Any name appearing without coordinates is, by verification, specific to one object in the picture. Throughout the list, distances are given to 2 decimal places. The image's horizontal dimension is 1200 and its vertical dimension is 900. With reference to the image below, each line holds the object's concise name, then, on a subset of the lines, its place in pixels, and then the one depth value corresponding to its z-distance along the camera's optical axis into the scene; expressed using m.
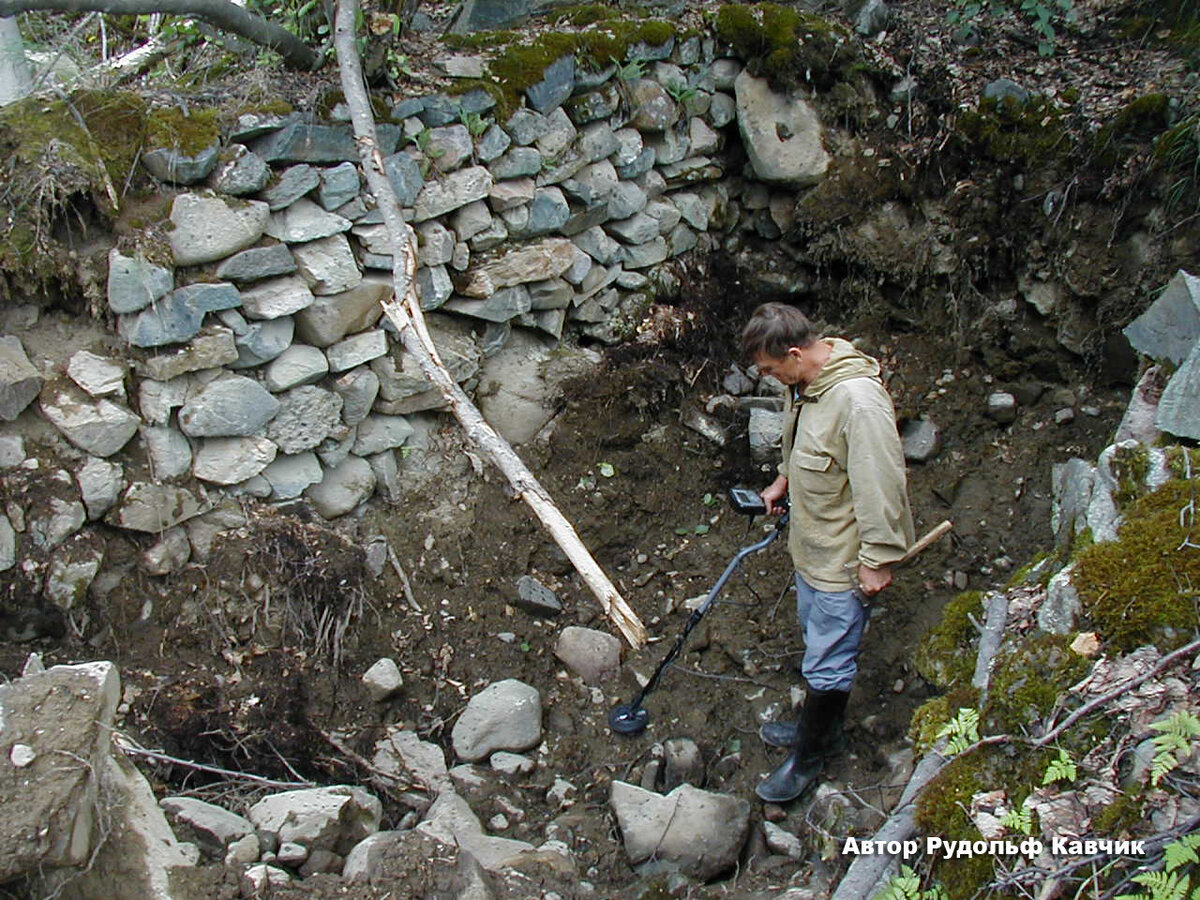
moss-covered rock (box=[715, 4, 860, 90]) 5.63
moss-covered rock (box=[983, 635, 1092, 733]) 2.37
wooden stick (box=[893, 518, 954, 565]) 3.47
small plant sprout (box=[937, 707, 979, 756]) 2.46
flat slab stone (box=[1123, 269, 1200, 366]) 3.84
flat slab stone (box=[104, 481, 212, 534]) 3.80
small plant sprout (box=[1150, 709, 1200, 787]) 2.03
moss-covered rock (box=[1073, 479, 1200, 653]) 2.34
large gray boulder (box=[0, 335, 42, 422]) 3.61
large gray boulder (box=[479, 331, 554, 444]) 4.84
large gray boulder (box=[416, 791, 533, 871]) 3.12
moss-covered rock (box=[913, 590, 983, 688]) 3.02
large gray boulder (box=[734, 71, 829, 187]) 5.70
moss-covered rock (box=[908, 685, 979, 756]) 2.65
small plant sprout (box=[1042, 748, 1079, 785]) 2.16
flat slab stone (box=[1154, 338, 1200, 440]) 3.10
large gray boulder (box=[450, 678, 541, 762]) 3.81
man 3.18
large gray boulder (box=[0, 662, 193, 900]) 2.32
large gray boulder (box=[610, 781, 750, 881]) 3.28
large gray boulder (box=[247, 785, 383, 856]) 2.98
